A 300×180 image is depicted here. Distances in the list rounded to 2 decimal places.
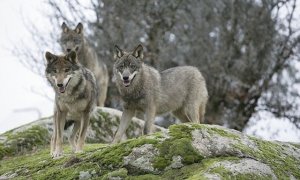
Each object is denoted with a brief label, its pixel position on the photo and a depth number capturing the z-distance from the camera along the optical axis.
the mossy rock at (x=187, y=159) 12.22
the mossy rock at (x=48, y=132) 22.00
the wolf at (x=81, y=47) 29.66
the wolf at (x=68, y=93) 18.16
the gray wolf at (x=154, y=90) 19.70
